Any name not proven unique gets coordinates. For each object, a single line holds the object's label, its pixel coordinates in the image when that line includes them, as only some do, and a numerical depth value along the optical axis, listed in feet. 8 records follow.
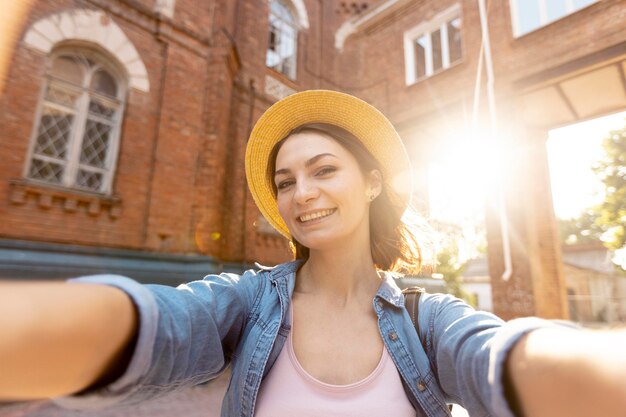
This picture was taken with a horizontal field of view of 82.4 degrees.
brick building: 16.33
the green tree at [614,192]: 39.96
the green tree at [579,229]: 105.29
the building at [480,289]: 82.79
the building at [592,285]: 58.29
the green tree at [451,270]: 50.55
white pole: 24.63
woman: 2.06
